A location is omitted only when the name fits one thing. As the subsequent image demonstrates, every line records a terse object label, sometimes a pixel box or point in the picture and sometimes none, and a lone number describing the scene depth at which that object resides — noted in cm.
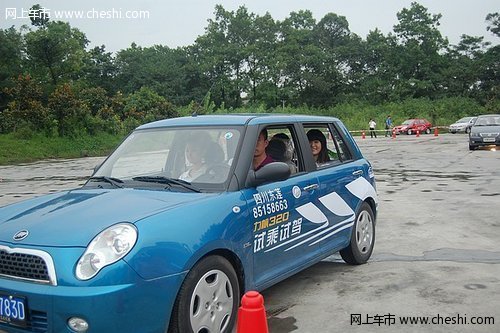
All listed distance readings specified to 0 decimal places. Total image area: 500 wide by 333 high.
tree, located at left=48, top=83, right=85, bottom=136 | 3269
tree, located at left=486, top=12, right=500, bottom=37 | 6738
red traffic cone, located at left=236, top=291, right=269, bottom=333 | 269
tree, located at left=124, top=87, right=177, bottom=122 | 4053
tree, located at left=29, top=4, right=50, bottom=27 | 5713
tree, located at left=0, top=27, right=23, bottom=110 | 4766
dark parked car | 2145
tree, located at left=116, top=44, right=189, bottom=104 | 7031
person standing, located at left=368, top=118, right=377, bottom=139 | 4070
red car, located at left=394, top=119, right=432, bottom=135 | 4316
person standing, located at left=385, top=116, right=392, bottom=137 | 4331
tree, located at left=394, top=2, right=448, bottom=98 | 6612
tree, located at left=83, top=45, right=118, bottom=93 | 6788
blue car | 282
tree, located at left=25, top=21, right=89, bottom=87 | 4081
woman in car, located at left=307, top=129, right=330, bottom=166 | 517
